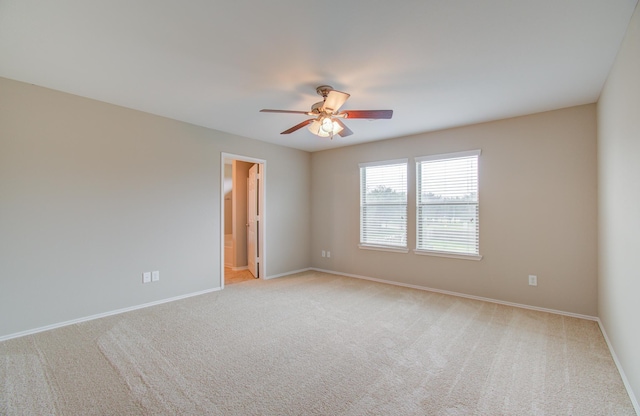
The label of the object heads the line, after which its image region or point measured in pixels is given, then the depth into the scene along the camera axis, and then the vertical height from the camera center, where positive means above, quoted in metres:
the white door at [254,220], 5.42 -0.23
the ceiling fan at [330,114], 2.77 +0.96
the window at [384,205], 4.91 +0.05
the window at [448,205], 4.20 +0.04
